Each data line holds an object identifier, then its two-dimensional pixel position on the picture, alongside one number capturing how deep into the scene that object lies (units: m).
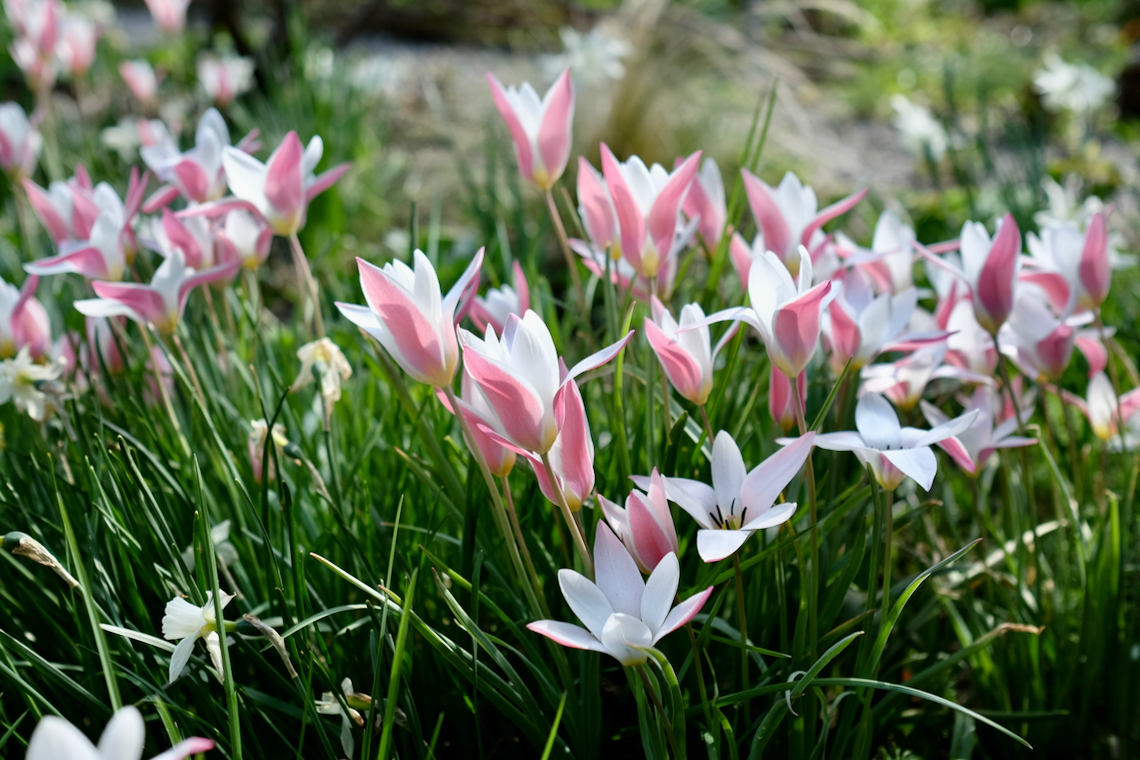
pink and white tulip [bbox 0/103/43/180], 1.04
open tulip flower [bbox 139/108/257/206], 0.86
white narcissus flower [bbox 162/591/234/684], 0.69
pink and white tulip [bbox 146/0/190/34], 1.91
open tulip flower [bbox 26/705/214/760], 0.53
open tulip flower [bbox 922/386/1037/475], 0.78
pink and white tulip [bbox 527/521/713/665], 0.66
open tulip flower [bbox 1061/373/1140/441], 0.85
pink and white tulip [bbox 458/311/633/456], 0.67
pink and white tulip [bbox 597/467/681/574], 0.69
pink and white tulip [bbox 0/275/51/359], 0.82
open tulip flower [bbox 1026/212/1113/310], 0.81
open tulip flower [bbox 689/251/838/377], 0.69
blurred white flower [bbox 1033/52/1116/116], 1.73
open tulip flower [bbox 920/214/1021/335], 0.78
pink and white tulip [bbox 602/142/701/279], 0.76
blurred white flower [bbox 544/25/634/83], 1.97
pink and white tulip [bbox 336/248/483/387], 0.68
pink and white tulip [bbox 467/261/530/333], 0.81
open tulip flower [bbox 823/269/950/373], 0.76
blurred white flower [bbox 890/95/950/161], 1.79
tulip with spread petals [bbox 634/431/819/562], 0.67
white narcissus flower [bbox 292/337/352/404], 0.79
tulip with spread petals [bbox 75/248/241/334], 0.78
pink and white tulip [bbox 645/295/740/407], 0.72
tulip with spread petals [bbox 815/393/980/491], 0.68
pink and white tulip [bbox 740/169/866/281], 0.81
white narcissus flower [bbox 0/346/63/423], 0.79
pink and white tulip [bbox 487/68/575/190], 0.81
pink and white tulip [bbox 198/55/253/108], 1.77
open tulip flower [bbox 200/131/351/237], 0.81
